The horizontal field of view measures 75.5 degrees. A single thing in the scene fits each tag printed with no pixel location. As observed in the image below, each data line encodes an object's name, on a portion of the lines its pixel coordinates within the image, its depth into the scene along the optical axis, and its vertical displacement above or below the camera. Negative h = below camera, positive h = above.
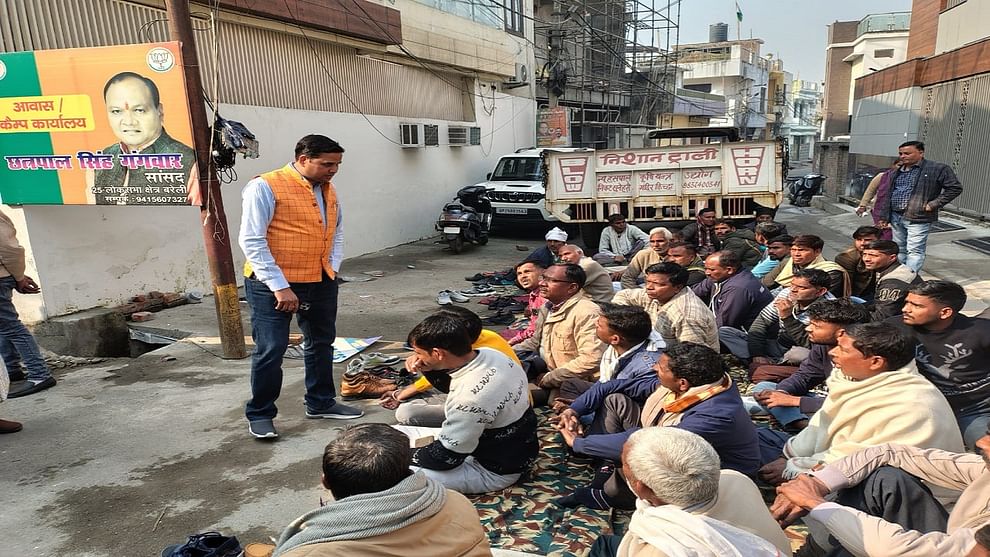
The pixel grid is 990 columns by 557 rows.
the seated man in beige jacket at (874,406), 2.46 -1.12
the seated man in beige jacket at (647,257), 6.61 -1.30
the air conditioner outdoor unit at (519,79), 16.05 +1.40
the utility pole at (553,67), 18.91 +1.94
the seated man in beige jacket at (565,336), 3.99 -1.29
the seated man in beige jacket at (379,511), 1.53 -0.90
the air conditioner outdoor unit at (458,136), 13.38 +0.03
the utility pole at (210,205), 4.71 -0.44
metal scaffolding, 19.28 +2.03
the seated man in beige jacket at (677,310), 4.12 -1.16
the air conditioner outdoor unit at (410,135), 11.45 +0.08
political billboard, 4.83 +0.19
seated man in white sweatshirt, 2.77 -1.20
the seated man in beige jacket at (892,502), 1.91 -1.25
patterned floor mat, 2.76 -1.73
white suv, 11.90 -1.03
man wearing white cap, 6.59 -1.19
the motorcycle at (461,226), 10.48 -1.44
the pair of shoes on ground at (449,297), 7.43 -1.84
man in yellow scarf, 5.03 -1.11
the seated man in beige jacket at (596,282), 5.32 -1.23
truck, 8.78 -0.72
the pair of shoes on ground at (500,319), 6.60 -1.86
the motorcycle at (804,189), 18.28 -1.84
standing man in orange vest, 3.45 -0.62
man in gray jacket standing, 6.46 -0.79
